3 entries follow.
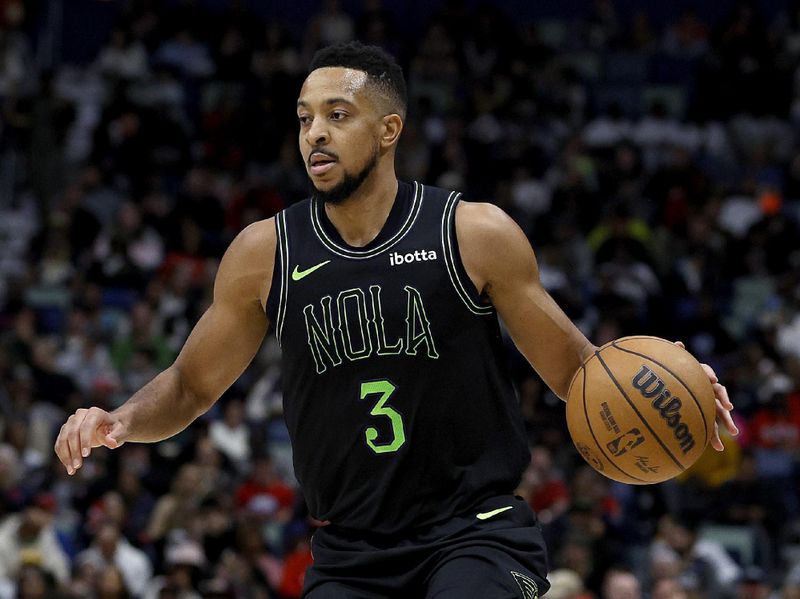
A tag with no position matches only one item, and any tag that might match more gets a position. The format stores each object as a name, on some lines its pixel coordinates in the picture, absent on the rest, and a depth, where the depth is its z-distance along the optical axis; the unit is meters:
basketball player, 4.58
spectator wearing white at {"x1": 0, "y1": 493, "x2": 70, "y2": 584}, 11.04
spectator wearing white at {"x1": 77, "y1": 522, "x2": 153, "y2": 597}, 11.12
